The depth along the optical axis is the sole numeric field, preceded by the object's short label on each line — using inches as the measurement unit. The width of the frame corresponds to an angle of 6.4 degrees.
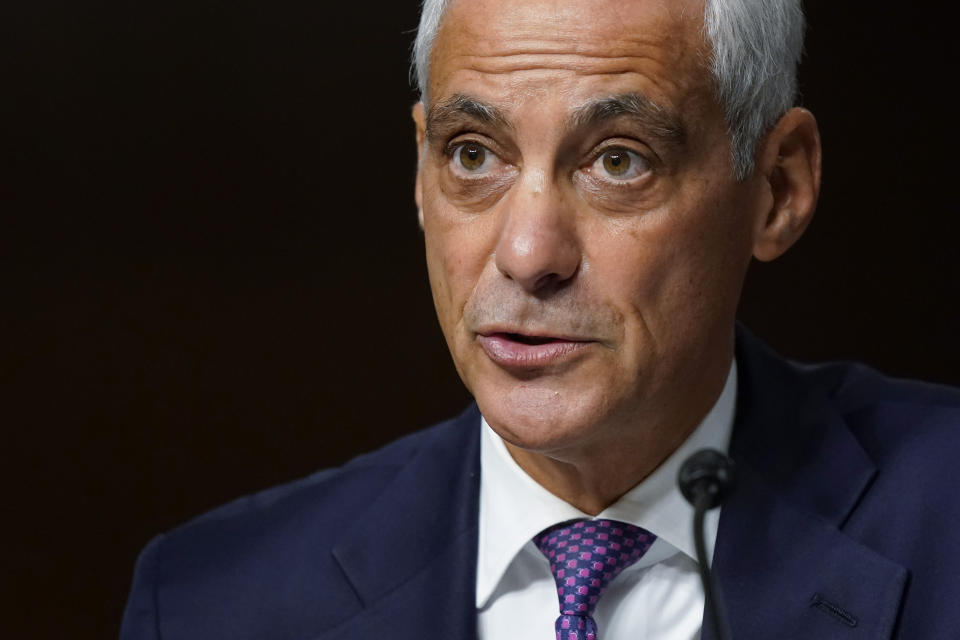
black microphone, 127.0
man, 130.0
